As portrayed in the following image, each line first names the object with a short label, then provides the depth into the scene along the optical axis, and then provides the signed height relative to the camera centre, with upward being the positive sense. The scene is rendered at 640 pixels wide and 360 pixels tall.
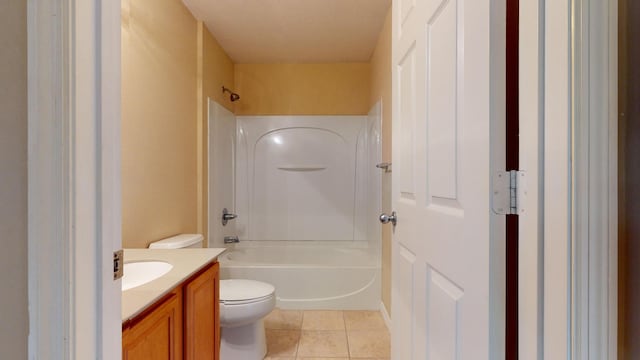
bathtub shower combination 3.49 -0.06
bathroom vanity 0.84 -0.40
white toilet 1.79 -0.76
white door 0.67 +0.00
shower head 3.18 +0.85
